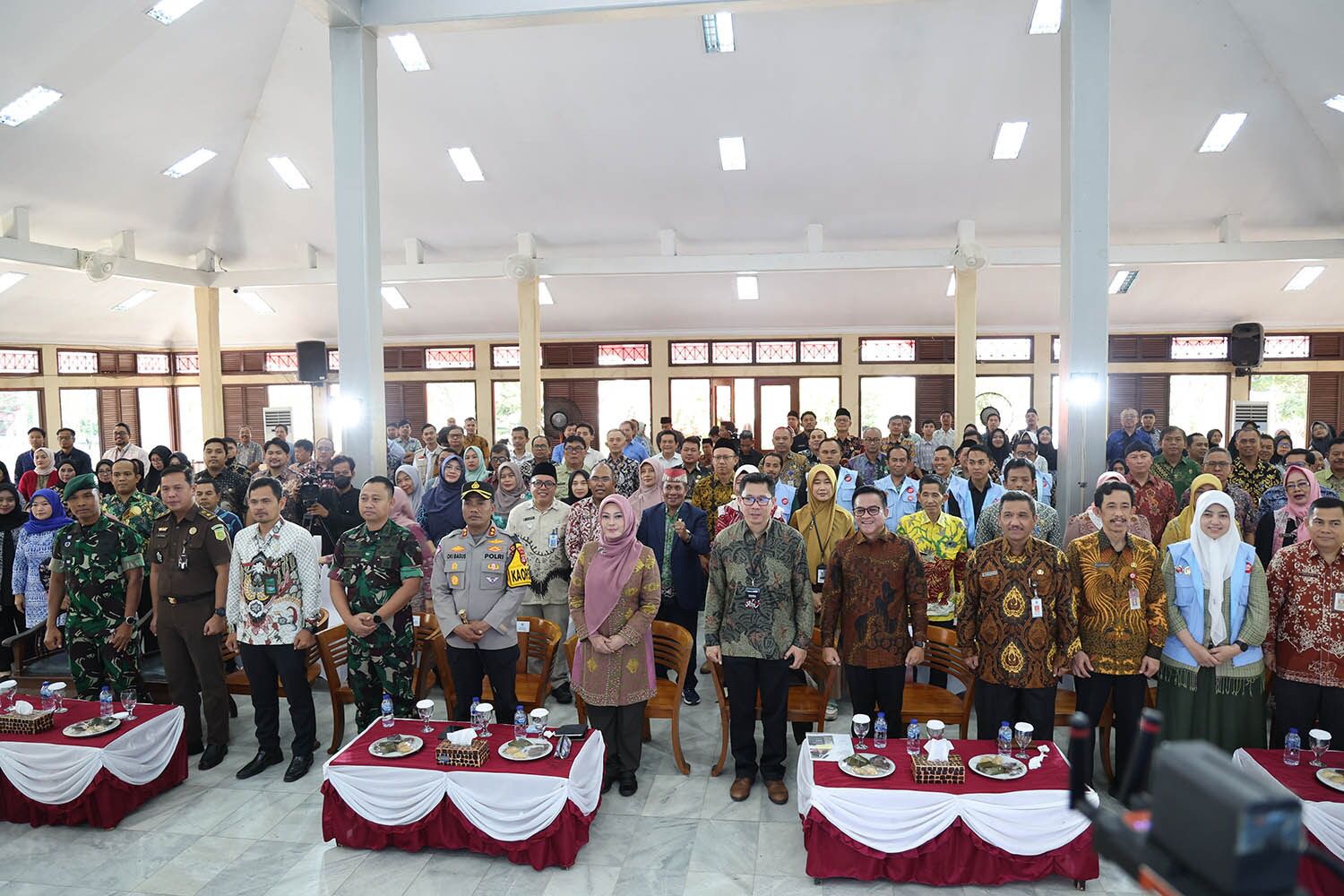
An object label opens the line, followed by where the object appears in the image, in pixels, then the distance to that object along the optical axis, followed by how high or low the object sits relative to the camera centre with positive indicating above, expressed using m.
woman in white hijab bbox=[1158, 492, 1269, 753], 3.83 -1.07
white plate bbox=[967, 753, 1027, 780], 3.43 -1.53
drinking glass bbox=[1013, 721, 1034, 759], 3.59 -1.44
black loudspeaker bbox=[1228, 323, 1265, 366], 13.10 +0.91
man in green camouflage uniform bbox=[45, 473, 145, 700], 4.75 -1.00
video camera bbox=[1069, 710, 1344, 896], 1.07 -0.59
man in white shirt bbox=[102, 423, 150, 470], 9.03 -0.31
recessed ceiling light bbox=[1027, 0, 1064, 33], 7.38 +3.53
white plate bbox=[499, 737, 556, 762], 3.70 -1.53
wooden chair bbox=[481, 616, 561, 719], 4.73 -1.47
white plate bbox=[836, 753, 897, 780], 3.48 -1.53
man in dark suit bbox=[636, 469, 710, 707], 5.21 -0.85
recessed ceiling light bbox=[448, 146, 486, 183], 9.89 +3.07
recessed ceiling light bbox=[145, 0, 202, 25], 6.75 +3.39
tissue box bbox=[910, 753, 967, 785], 3.41 -1.51
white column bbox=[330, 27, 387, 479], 6.45 +1.32
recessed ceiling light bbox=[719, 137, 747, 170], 9.50 +3.01
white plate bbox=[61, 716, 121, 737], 4.04 -1.52
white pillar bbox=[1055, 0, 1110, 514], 5.92 +1.23
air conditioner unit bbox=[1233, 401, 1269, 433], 13.81 -0.18
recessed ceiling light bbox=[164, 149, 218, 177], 9.90 +3.09
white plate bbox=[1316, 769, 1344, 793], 3.27 -1.51
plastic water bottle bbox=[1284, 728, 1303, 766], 3.47 -1.47
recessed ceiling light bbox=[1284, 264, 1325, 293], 12.05 +1.82
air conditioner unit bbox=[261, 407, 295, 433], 16.23 +0.01
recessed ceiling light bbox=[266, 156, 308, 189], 10.38 +3.13
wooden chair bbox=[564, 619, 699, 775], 4.50 -1.46
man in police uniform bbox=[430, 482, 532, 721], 4.35 -0.95
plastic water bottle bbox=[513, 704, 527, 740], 3.92 -1.48
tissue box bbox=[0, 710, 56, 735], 4.10 -1.50
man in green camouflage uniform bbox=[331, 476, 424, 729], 4.44 -0.95
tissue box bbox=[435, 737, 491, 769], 3.66 -1.52
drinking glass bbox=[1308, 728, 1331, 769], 3.43 -1.43
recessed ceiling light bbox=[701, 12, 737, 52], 7.52 +3.54
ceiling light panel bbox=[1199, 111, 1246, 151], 8.77 +2.95
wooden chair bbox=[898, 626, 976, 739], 4.35 -1.56
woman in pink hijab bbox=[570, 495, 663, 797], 4.16 -1.08
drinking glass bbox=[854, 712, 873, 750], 3.71 -1.43
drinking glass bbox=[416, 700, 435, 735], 4.04 -1.45
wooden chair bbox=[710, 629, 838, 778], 4.45 -1.58
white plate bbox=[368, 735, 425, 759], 3.74 -1.52
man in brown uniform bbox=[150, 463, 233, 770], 4.59 -1.00
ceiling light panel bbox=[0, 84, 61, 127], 7.24 +2.81
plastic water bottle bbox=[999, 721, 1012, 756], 3.61 -1.46
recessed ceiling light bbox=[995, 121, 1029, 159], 9.02 +2.98
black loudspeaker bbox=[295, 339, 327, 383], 14.57 +1.00
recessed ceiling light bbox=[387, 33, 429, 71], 8.10 +3.64
